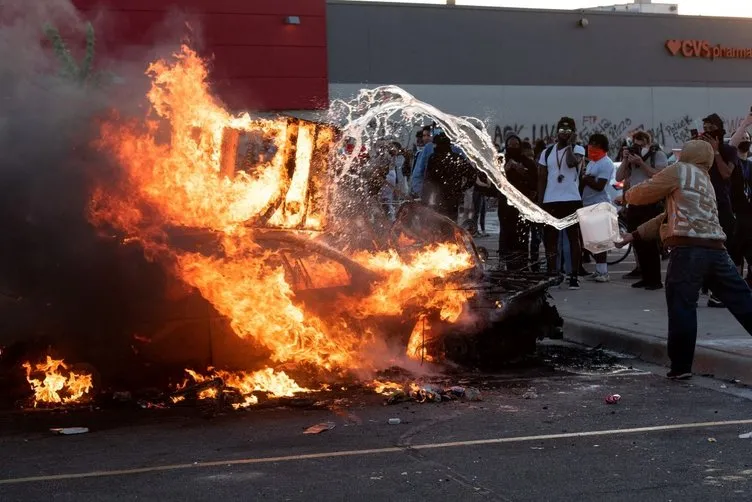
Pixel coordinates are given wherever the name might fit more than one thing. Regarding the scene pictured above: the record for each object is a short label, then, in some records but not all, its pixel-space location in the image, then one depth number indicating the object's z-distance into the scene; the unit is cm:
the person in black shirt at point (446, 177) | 1336
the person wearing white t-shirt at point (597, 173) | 1287
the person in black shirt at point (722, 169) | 1024
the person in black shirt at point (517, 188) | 1352
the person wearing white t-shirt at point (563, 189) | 1248
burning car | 701
